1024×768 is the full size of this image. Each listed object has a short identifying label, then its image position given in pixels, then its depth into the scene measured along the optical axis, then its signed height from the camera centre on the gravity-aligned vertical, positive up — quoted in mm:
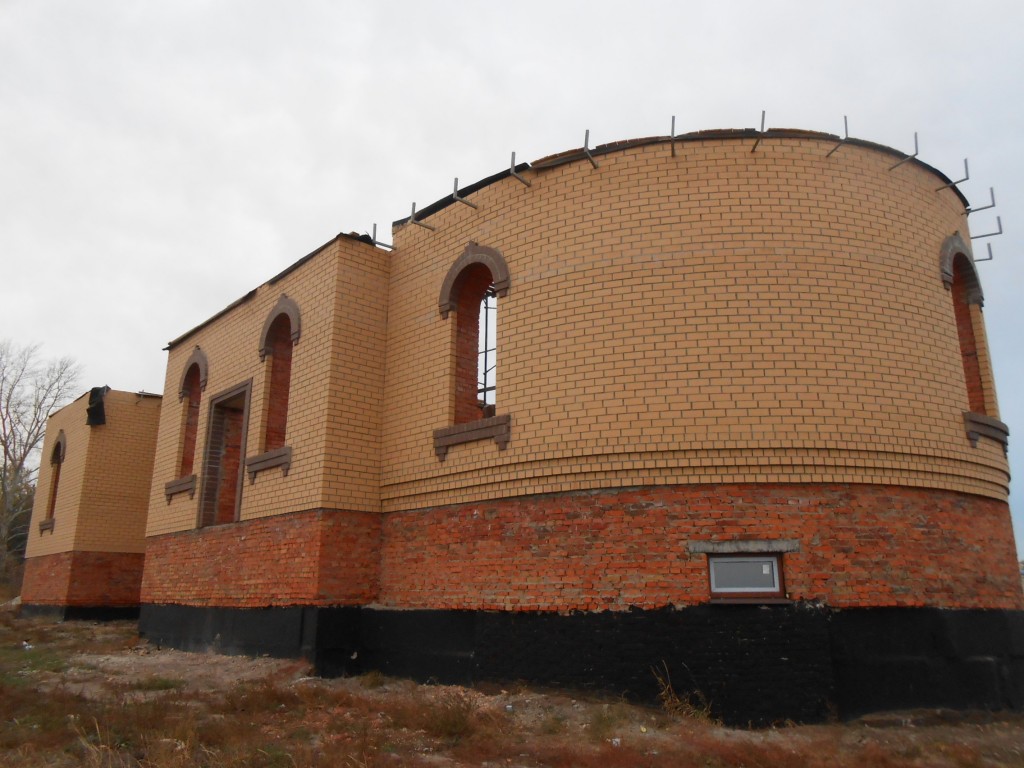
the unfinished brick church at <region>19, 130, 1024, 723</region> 7633 +1710
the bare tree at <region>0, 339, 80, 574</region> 33562 +6211
